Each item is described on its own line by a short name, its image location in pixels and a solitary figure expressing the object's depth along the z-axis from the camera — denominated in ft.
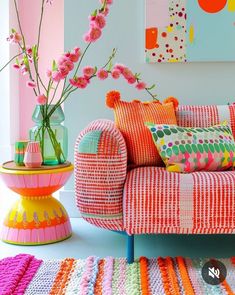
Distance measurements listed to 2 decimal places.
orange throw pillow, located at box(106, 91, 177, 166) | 7.41
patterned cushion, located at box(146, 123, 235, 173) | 7.08
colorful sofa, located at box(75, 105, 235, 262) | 6.35
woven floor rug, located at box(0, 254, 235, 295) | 5.65
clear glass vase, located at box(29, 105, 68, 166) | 8.14
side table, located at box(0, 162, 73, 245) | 7.66
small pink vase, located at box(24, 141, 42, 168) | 7.77
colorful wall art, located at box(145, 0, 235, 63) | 9.32
